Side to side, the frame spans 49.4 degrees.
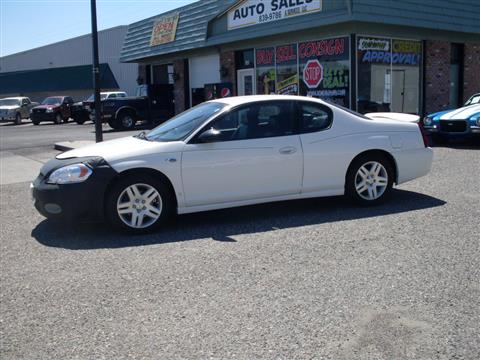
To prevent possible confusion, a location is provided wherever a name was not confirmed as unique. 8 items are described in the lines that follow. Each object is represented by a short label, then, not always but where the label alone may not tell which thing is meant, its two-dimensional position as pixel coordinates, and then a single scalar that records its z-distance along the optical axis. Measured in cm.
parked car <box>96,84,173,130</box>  2262
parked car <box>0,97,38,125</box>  3356
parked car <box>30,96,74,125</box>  3112
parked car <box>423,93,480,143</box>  1235
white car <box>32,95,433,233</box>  573
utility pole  1280
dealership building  1562
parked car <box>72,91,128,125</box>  2981
